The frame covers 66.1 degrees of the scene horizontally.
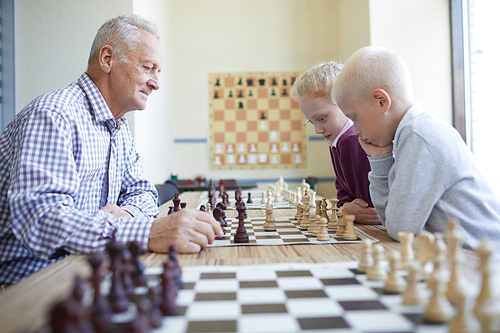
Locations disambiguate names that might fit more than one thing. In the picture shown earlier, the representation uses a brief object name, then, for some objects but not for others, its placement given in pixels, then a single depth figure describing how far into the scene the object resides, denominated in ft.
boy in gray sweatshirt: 4.04
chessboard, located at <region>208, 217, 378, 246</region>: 4.25
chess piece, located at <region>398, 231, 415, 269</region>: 3.05
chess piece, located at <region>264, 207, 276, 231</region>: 5.04
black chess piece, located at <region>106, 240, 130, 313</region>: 2.25
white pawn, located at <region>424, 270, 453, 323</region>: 2.06
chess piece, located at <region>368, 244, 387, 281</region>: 2.79
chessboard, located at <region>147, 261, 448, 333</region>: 2.09
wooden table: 2.21
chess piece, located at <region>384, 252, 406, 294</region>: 2.56
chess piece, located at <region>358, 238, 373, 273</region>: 3.00
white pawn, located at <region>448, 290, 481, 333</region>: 1.87
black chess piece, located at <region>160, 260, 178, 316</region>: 2.25
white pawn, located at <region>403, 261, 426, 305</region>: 2.27
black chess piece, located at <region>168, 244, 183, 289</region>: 2.75
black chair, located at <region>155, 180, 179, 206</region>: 11.02
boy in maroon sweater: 6.56
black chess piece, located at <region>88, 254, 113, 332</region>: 1.97
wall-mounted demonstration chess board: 18.83
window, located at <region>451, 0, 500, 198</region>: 12.08
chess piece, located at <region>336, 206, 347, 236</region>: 4.63
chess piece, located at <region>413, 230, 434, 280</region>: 3.04
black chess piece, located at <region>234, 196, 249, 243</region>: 4.25
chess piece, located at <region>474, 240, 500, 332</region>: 1.84
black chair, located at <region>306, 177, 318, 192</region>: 17.45
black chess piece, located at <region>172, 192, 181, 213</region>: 5.85
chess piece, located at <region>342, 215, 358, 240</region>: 4.27
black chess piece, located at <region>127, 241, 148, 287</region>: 2.69
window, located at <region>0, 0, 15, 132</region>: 10.25
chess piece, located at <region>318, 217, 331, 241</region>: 4.24
